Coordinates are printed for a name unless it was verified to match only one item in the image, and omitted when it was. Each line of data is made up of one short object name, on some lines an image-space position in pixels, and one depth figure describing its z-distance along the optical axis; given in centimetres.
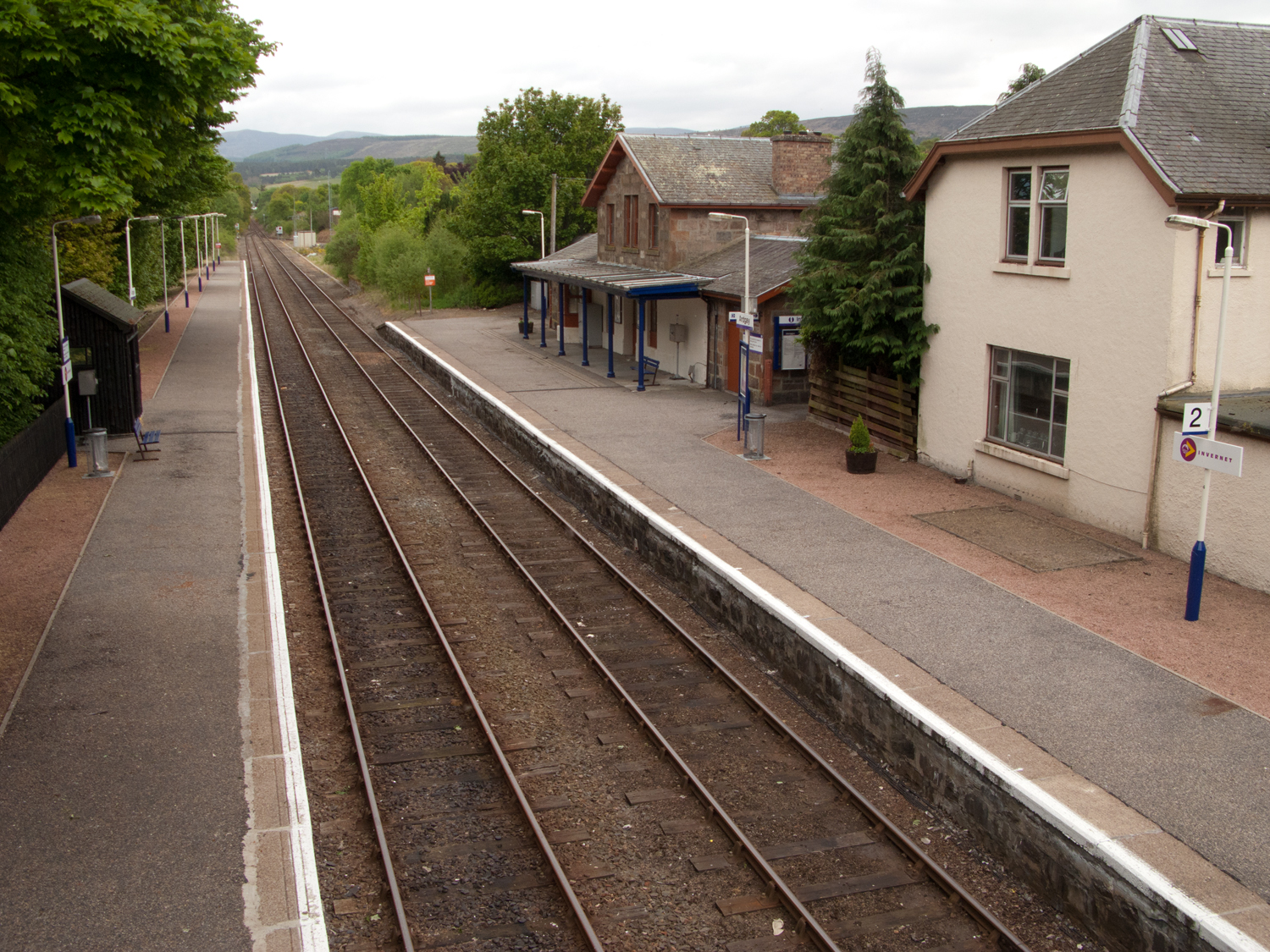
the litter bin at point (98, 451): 1805
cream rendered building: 1301
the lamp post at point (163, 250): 3957
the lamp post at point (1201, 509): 1075
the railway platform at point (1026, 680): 722
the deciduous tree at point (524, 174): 4753
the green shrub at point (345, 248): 7275
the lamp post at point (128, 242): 3375
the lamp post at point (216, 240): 8131
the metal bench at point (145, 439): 1956
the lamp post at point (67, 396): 1841
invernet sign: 1059
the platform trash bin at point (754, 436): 1877
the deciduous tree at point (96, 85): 891
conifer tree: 1816
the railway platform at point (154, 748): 650
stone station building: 2503
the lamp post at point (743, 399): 2047
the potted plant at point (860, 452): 1789
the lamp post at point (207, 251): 7133
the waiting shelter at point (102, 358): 2097
